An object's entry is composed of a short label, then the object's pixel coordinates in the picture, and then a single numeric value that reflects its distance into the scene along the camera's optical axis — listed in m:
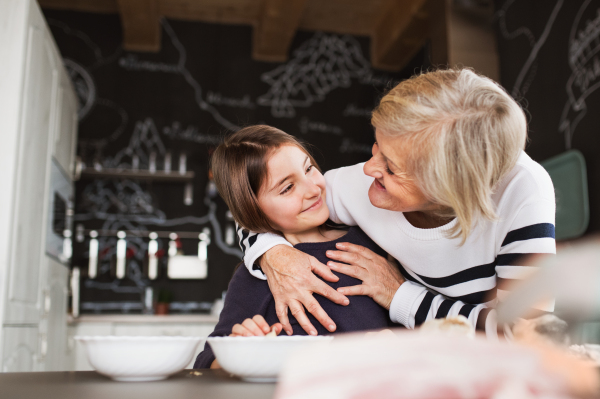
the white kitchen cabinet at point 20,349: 1.96
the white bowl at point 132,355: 0.60
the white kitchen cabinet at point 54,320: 2.53
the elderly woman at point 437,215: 0.84
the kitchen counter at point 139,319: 3.03
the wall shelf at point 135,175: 3.46
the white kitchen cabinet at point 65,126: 2.80
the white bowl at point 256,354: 0.59
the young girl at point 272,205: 1.14
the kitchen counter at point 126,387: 0.52
